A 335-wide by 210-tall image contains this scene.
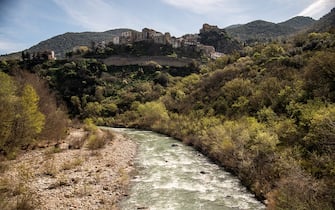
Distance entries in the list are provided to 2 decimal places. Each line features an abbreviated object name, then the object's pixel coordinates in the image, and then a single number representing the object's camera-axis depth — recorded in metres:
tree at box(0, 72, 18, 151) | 21.75
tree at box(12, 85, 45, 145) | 24.62
